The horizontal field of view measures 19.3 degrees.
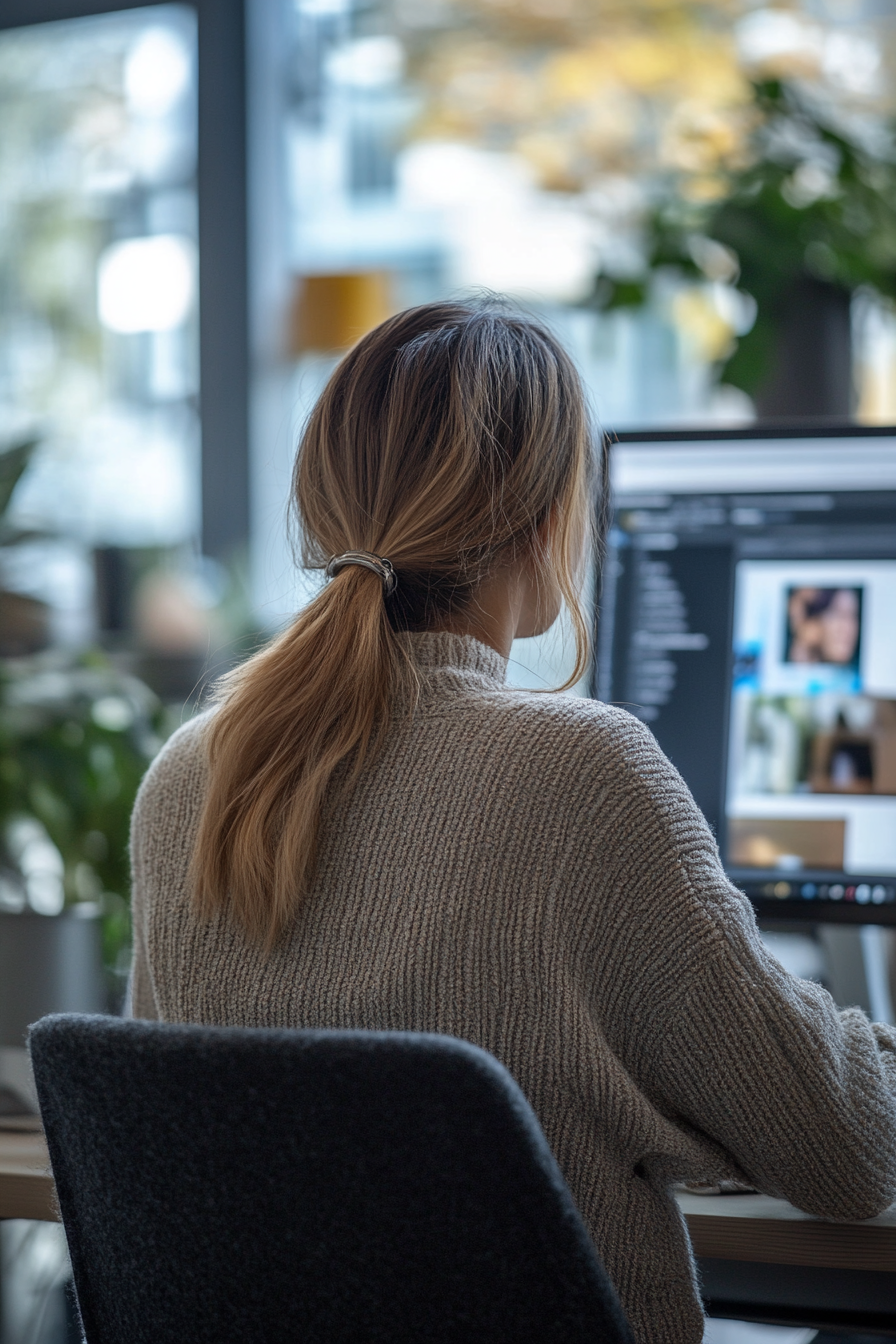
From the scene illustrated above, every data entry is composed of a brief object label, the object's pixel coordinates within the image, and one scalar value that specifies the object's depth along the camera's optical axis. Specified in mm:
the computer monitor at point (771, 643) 2206
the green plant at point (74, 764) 2700
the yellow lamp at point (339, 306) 4944
